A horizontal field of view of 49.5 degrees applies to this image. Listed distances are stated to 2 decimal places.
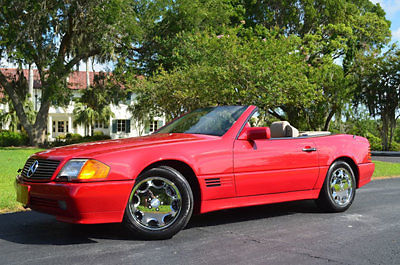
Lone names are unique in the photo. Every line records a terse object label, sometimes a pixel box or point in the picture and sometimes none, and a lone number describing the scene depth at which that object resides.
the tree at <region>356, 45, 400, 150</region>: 32.44
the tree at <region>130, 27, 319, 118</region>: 15.05
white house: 48.75
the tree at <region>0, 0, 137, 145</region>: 24.69
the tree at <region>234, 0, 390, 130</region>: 29.31
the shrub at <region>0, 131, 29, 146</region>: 34.62
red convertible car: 4.21
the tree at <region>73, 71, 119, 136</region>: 30.74
